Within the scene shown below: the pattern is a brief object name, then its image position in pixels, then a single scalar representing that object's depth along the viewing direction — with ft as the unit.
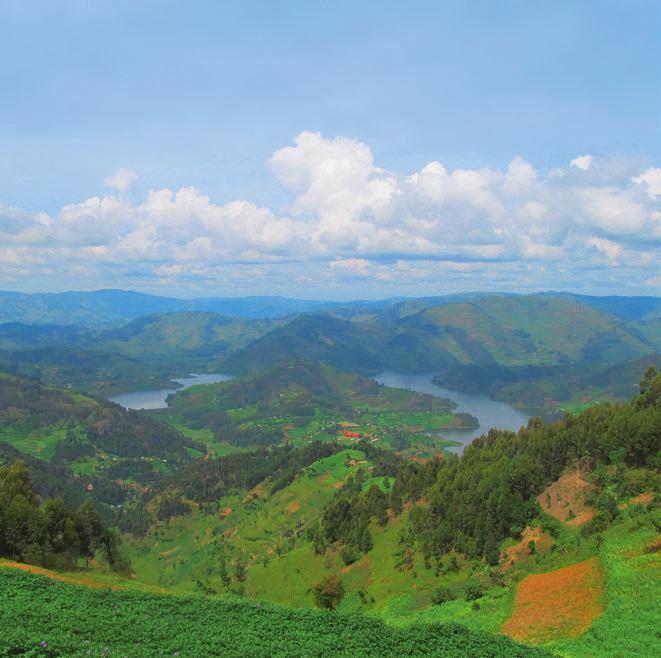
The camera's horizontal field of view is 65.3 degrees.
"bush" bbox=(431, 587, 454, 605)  230.89
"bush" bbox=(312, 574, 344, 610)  227.61
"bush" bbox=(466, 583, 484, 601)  214.38
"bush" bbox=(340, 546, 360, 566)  372.58
